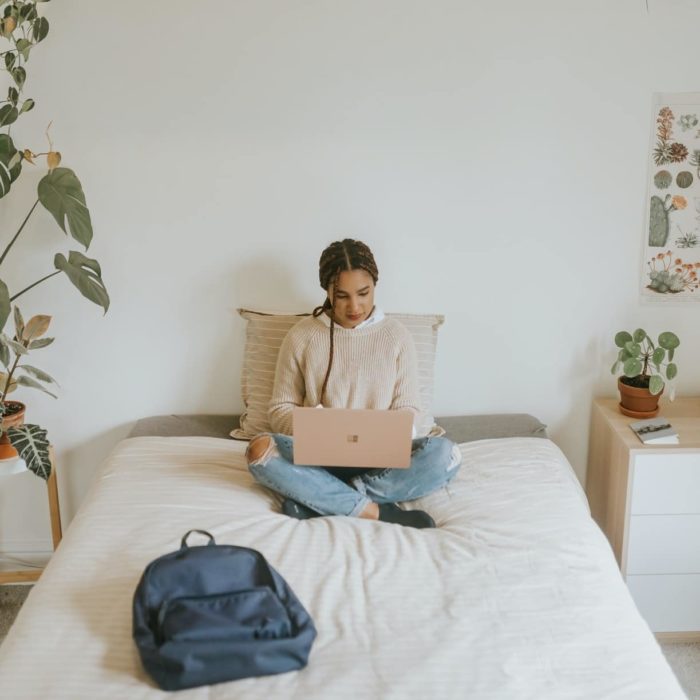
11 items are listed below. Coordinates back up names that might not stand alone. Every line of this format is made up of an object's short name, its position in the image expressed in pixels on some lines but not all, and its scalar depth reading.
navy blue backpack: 1.21
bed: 1.22
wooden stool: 2.25
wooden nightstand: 2.02
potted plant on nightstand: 2.13
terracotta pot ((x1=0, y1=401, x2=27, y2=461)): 2.07
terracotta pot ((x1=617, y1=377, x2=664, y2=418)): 2.18
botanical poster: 2.19
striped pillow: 2.22
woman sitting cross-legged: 1.92
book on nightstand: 2.04
